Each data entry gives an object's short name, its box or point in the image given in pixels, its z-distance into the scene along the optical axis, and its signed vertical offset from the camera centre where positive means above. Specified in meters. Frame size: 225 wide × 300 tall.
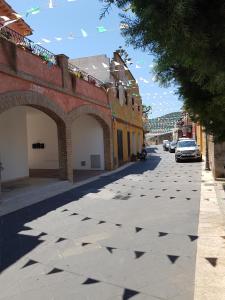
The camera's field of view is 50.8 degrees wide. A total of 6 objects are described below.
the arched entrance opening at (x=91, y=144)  14.11 +0.27
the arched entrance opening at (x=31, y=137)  8.29 +0.64
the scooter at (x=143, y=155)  19.90 -0.68
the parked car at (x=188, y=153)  16.98 -0.51
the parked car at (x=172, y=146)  26.72 +0.02
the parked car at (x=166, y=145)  30.88 +0.19
